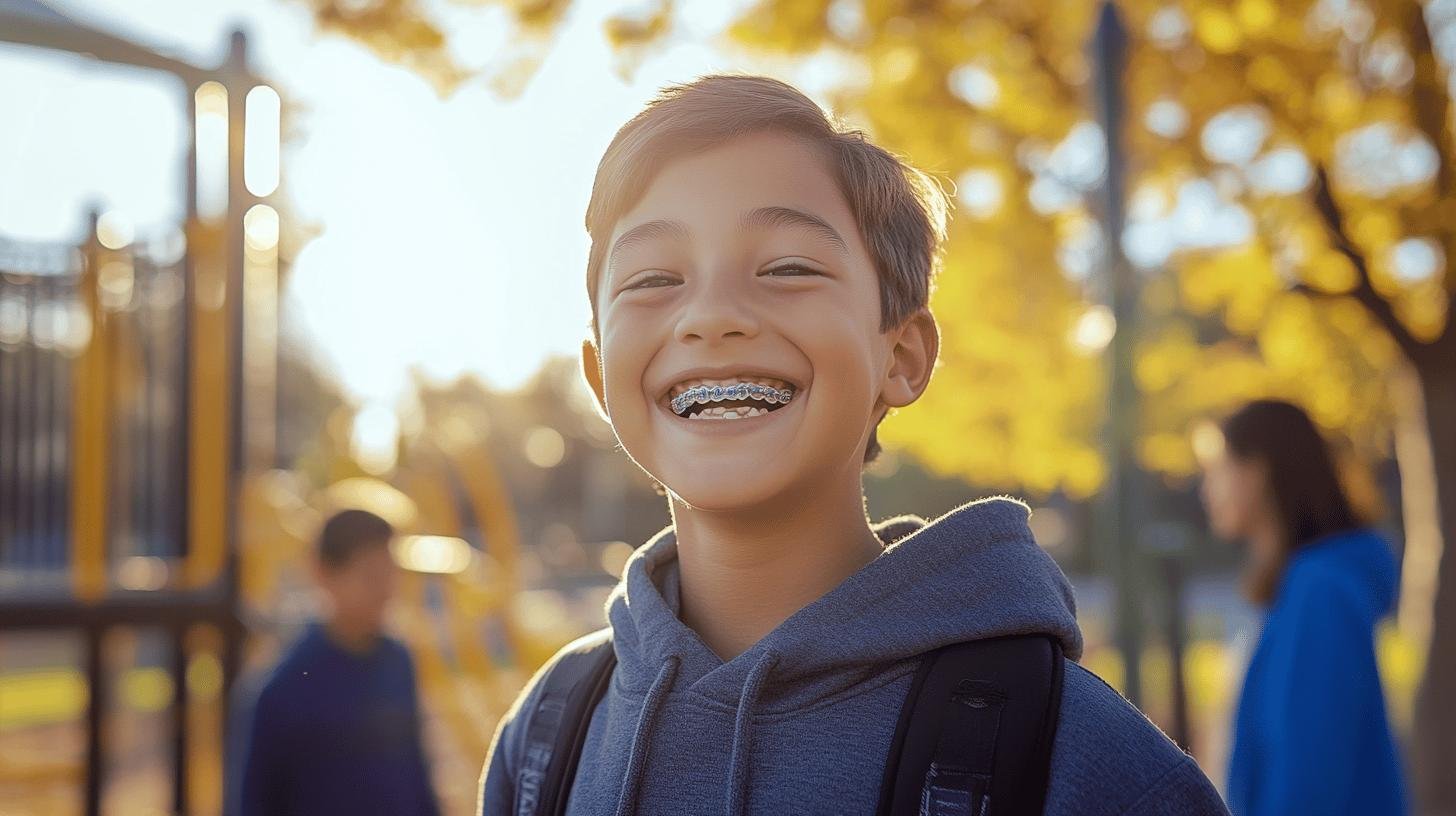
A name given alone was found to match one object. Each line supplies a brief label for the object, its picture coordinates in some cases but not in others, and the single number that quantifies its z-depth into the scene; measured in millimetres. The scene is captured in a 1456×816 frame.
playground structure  4504
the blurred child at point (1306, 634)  2859
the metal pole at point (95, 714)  4469
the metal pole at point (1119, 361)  4645
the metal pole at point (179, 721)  4652
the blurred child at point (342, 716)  3840
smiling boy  1399
